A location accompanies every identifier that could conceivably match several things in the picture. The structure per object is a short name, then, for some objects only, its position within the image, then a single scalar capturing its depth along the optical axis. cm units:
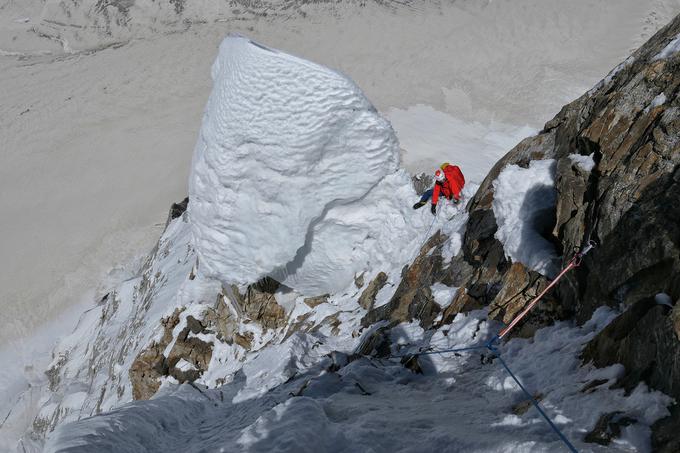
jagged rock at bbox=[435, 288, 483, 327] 688
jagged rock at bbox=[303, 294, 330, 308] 1189
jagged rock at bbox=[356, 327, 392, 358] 764
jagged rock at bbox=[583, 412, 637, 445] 335
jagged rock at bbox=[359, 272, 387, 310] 1035
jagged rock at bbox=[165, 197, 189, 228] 1968
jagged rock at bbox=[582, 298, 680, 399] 328
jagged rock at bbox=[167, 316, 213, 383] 1152
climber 1023
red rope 511
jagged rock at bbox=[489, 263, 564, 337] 550
